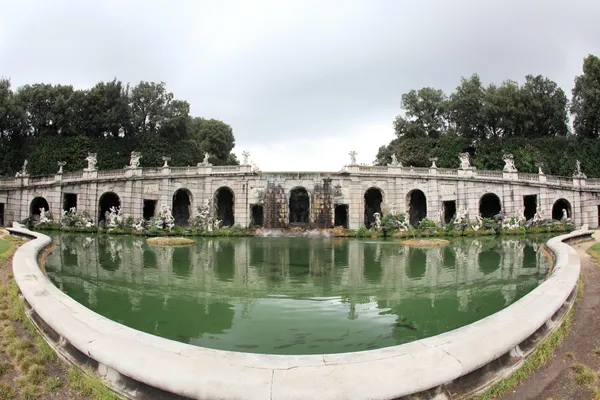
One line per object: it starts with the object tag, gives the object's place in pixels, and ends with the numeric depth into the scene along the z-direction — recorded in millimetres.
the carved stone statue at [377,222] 32778
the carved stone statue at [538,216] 32188
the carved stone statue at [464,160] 36844
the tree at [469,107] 46156
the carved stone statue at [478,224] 31064
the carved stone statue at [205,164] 38062
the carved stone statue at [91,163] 37675
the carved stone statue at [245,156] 38216
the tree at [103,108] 45812
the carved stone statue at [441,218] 34647
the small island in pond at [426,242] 23611
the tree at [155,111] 48156
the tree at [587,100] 38312
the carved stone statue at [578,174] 35094
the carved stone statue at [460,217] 31656
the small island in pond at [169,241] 24203
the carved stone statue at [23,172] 38625
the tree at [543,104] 42438
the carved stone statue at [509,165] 35962
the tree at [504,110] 43312
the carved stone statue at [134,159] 37750
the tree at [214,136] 59338
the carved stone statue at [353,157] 37562
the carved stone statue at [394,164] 37897
